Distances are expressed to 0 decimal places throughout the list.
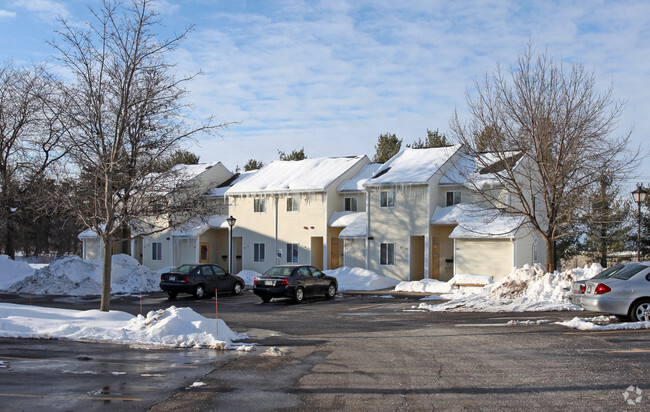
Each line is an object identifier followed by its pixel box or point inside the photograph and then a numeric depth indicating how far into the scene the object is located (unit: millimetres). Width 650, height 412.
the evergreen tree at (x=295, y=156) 72312
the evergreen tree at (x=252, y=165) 75494
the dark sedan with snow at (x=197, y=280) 25938
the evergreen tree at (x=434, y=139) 60331
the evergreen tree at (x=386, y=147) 64000
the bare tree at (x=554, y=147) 21844
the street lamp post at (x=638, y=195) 24797
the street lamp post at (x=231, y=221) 34188
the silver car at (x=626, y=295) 14117
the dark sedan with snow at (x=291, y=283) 23391
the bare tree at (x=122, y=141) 14789
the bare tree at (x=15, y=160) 28328
